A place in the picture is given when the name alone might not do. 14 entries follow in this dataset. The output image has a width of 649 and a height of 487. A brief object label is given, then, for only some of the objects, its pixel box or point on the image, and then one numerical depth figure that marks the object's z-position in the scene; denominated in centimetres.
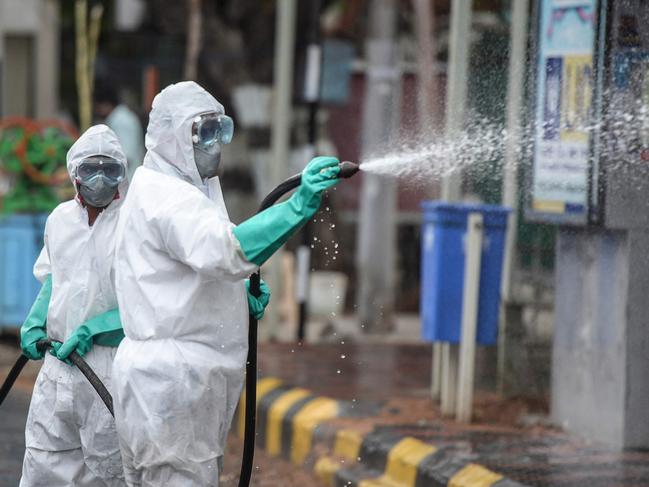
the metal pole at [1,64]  3456
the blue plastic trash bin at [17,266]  2536
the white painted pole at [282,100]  2675
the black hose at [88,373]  1187
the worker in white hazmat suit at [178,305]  1073
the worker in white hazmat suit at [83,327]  1245
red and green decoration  2517
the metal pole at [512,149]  1861
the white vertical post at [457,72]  1920
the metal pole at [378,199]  2908
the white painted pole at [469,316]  1767
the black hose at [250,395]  1180
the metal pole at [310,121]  2592
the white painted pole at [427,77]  1939
